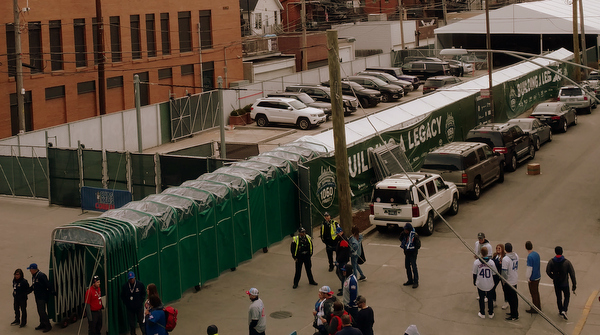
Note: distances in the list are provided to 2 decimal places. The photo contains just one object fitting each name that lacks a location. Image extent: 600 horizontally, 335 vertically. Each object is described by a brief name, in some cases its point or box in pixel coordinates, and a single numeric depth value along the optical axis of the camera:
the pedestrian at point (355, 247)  17.89
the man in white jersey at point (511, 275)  15.94
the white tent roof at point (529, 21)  67.50
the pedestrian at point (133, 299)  15.36
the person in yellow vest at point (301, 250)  18.02
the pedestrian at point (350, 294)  14.88
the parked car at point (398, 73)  55.91
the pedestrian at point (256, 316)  13.81
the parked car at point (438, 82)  52.06
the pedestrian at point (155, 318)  13.73
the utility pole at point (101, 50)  38.53
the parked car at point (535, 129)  33.69
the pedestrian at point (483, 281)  15.91
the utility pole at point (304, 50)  57.90
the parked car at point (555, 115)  37.78
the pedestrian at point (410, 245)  17.81
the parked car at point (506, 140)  29.91
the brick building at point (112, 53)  39.62
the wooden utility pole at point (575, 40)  53.16
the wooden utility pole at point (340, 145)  21.14
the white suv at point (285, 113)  42.97
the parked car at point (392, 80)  53.72
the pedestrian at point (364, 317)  13.12
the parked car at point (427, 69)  59.81
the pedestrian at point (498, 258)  16.11
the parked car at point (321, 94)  45.78
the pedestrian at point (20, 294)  15.92
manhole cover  16.73
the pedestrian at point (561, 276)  15.77
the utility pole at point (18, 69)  34.31
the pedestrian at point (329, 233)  18.92
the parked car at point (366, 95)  48.69
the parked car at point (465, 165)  25.86
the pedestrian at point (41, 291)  15.79
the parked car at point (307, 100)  45.31
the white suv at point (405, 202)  22.12
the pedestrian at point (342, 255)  17.56
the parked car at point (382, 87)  51.28
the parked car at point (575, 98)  43.59
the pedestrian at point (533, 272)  16.12
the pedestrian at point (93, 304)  15.10
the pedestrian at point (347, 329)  11.89
